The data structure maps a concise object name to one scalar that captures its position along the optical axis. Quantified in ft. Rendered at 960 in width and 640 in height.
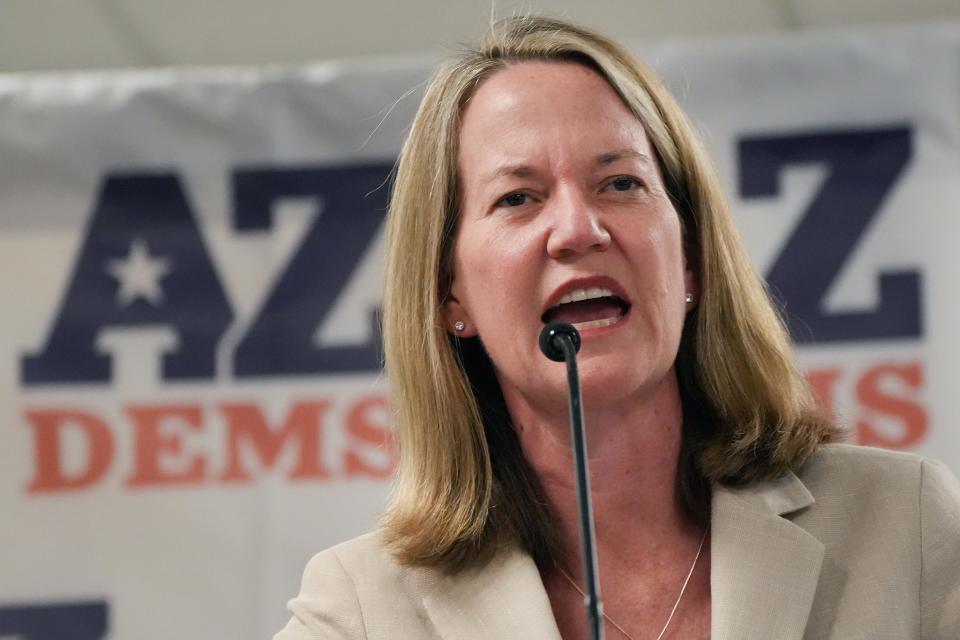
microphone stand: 8.79
